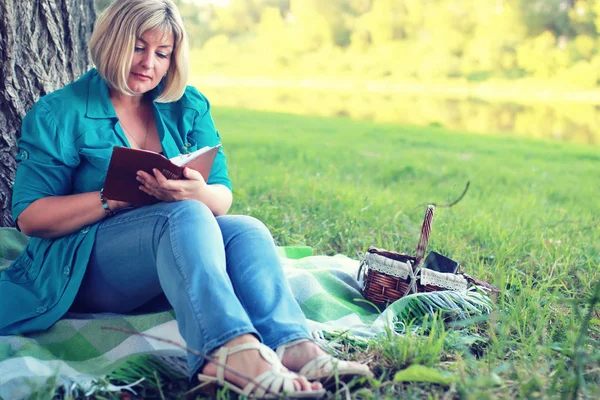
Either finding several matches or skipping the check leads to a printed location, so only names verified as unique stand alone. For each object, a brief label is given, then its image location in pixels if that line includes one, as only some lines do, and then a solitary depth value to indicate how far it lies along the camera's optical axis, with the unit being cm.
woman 169
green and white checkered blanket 179
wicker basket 236
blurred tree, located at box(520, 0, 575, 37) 2809
